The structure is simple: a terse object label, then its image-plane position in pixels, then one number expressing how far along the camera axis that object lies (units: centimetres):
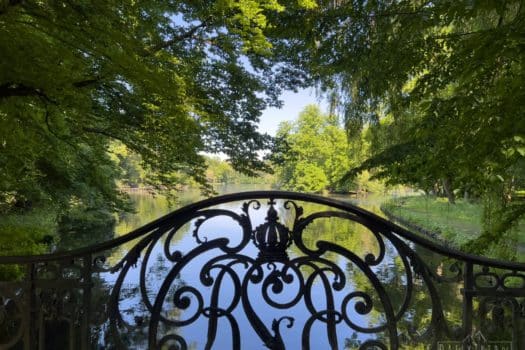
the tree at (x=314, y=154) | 2691
